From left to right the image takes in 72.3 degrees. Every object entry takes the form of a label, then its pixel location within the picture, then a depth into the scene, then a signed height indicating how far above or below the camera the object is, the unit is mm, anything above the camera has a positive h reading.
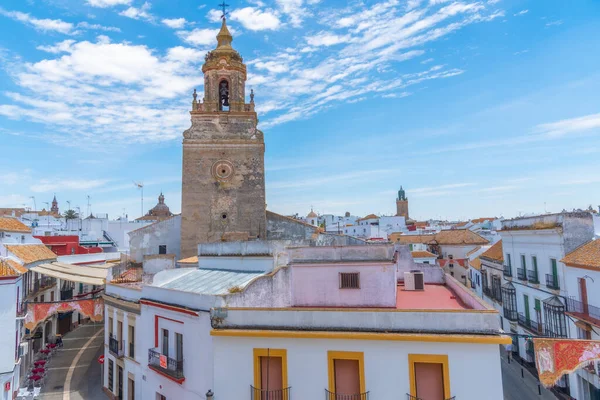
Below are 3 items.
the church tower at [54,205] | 88775 +8703
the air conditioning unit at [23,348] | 17958 -4687
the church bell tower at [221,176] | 25469 +4038
